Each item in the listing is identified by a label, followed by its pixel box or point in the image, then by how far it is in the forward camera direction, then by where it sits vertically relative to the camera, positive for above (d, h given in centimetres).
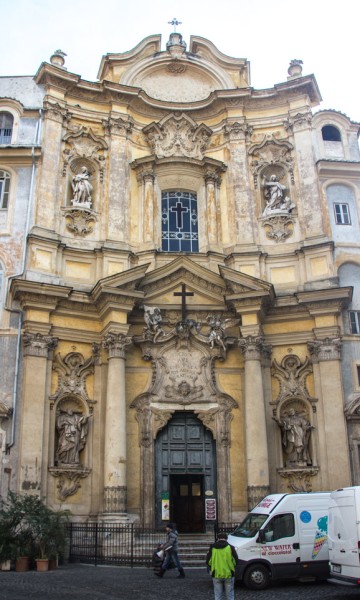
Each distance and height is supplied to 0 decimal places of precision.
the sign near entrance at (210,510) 1869 +74
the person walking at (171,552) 1404 -28
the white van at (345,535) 1067 +0
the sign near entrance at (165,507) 1894 +86
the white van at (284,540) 1294 -8
